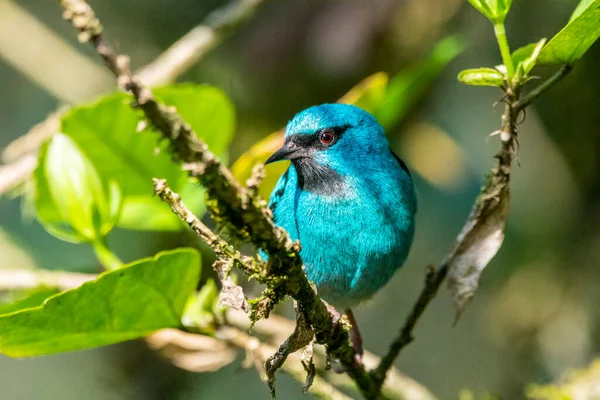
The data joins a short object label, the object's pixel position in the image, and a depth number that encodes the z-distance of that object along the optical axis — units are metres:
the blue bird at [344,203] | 5.94
